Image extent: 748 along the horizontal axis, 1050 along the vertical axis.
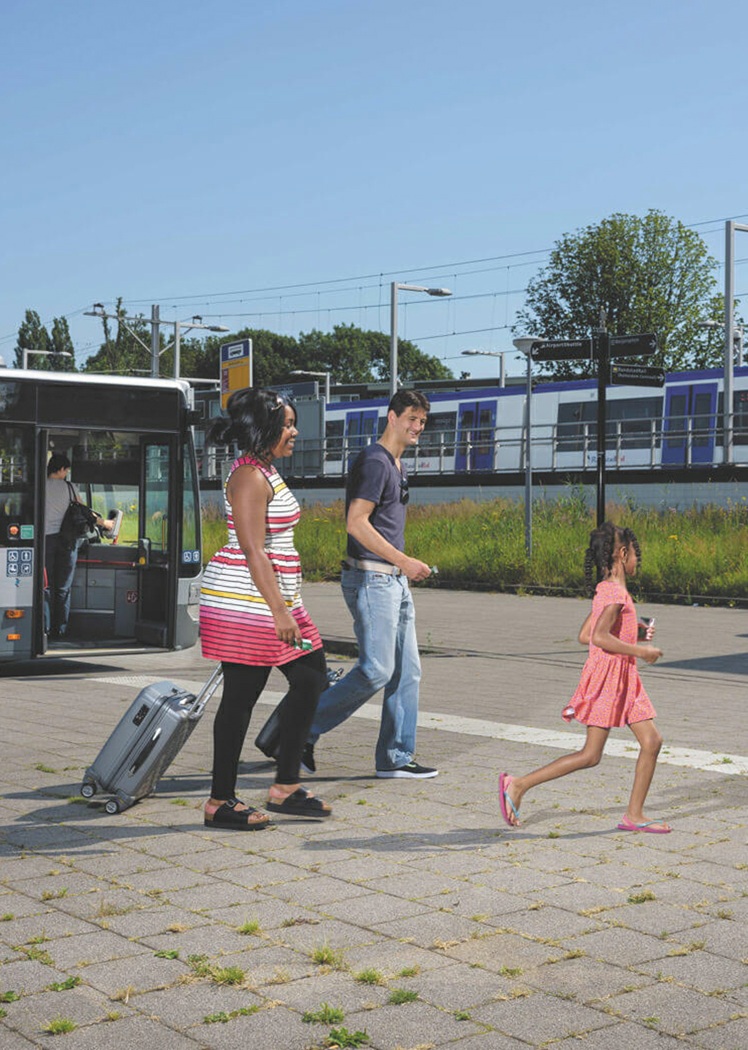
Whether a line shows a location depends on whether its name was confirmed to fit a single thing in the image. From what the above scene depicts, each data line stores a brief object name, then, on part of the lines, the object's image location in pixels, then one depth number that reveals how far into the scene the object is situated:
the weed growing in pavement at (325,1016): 3.76
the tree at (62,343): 80.09
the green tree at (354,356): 103.44
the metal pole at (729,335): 29.36
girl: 5.91
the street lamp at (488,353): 59.47
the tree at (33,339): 82.00
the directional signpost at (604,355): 13.93
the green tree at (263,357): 101.47
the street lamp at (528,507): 24.83
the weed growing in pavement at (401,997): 3.91
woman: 5.93
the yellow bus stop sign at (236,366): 13.84
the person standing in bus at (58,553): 13.44
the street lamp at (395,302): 38.84
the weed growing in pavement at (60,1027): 3.68
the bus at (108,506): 12.69
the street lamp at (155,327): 41.00
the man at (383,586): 6.92
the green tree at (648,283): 52.03
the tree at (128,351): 68.46
